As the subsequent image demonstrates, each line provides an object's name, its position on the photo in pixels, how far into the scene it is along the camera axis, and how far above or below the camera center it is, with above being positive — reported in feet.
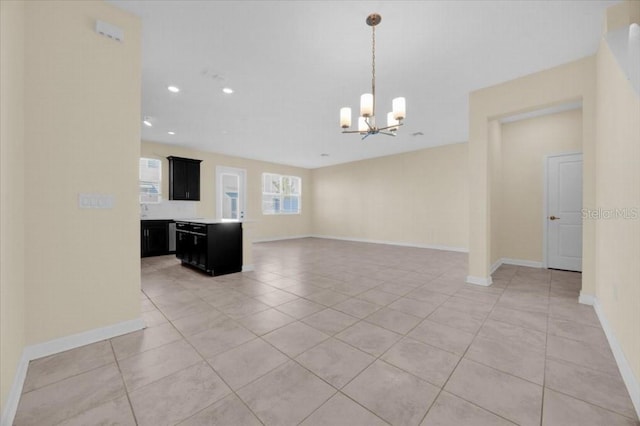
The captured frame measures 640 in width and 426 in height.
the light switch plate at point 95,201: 6.58 +0.29
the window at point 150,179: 20.38 +2.70
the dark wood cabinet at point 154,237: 18.75 -1.98
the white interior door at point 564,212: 13.99 +0.09
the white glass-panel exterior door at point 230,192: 25.07 +2.05
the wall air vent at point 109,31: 6.83 +5.07
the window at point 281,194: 29.27 +2.28
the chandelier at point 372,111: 7.70 +3.70
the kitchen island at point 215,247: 13.28 -1.94
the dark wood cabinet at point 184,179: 21.09 +2.88
